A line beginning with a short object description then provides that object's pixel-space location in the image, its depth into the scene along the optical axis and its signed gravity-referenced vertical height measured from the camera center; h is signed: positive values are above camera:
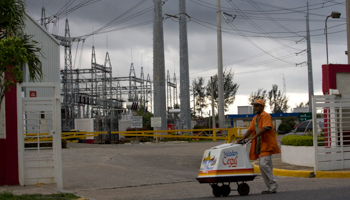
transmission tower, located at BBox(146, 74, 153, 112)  67.75 +3.84
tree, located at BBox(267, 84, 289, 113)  78.08 +2.04
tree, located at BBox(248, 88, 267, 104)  74.88 +3.00
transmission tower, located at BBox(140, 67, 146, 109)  62.97 +4.34
